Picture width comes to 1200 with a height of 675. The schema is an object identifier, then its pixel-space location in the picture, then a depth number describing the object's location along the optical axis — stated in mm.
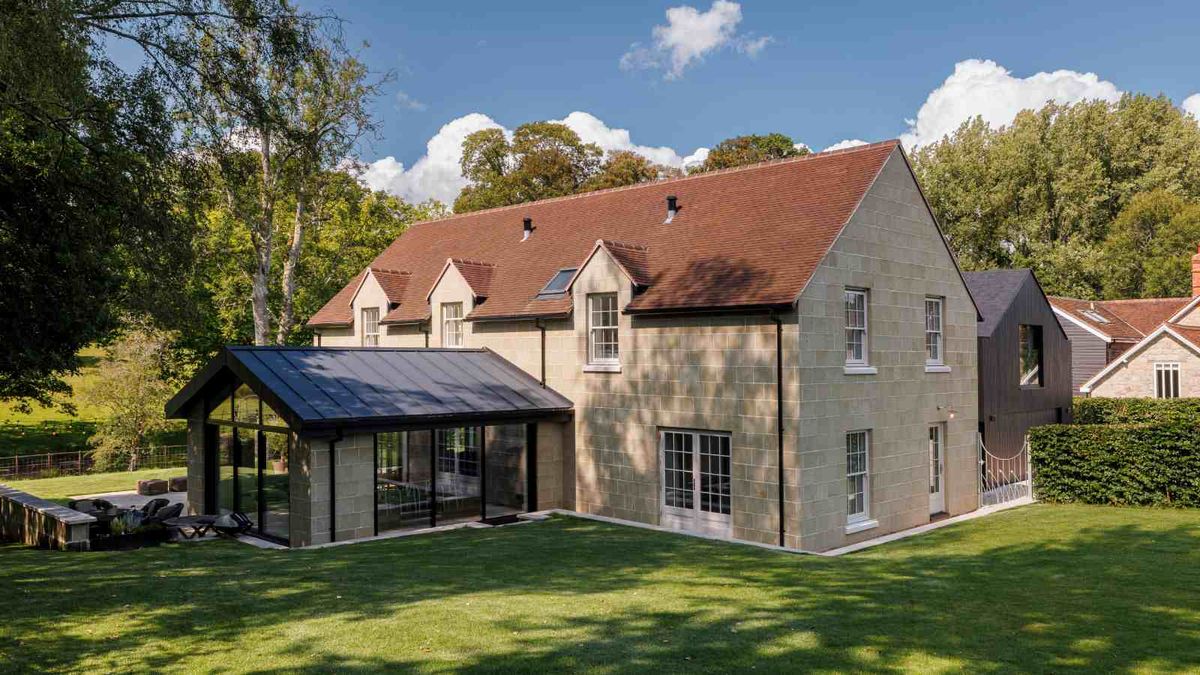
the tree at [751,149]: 54812
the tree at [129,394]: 31922
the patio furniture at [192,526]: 17066
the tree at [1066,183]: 54312
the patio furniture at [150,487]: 24953
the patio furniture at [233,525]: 17297
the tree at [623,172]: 51156
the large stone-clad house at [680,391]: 16812
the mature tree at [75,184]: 10586
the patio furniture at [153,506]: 17891
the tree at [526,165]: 51469
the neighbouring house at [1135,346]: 35031
